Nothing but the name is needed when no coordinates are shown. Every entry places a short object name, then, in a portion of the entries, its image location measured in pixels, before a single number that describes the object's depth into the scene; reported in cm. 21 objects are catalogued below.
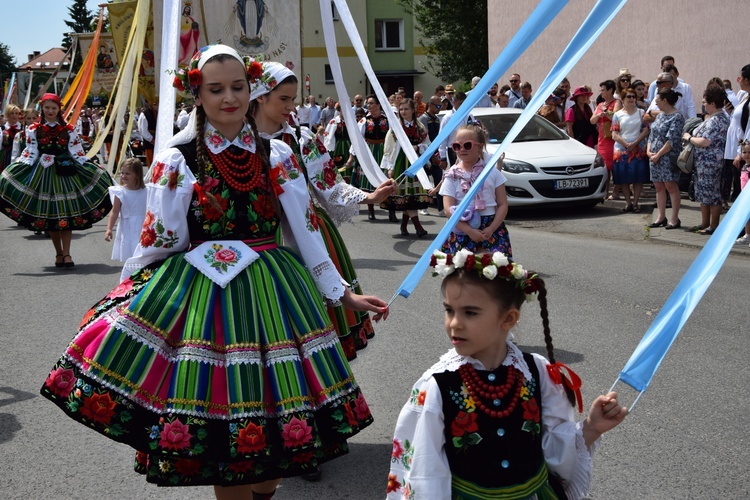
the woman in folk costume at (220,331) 340
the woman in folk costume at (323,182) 479
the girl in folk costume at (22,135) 1289
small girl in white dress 982
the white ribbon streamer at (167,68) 432
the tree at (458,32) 3966
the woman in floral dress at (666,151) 1205
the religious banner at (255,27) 814
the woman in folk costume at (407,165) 1249
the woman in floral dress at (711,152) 1112
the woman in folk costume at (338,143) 1580
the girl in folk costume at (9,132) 1448
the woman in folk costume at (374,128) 1399
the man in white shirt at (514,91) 1830
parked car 1409
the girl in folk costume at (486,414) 275
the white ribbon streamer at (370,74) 551
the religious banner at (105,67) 1677
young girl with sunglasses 643
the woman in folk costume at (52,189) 1127
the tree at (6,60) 10935
